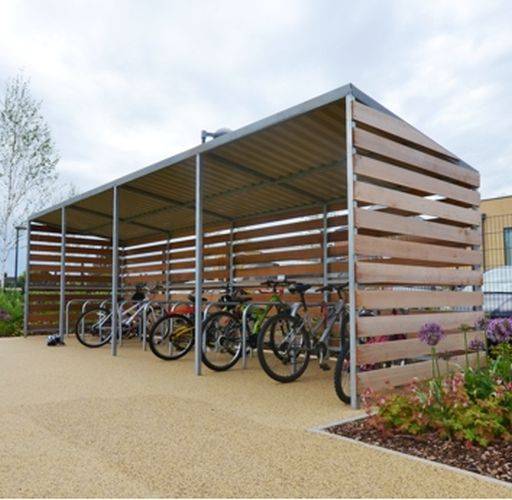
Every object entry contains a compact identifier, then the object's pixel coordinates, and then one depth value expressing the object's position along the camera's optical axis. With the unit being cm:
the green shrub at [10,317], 1051
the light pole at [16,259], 1301
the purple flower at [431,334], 316
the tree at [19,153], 1519
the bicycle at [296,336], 500
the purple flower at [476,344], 347
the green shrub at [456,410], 285
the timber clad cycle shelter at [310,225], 410
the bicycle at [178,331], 656
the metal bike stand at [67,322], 999
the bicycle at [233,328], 591
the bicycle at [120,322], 820
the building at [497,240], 1195
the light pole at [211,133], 689
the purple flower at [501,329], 339
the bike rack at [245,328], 582
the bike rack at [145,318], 752
